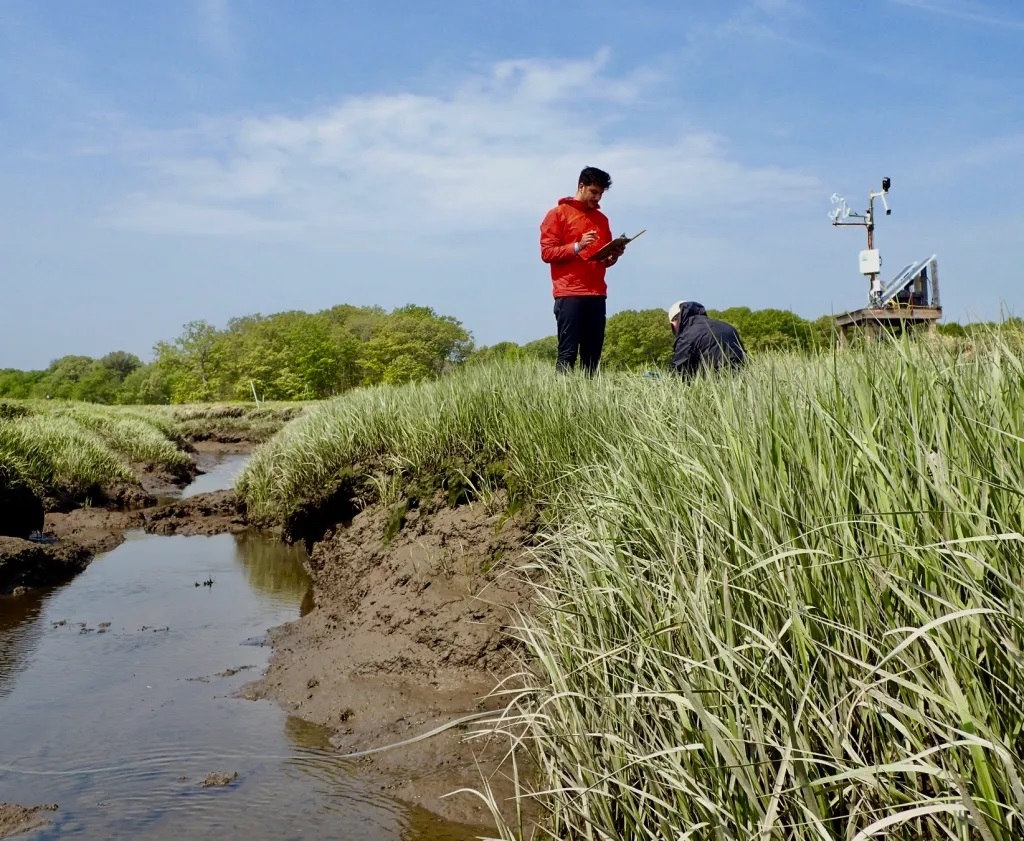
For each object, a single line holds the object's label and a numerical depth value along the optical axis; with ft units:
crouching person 22.15
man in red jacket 25.59
